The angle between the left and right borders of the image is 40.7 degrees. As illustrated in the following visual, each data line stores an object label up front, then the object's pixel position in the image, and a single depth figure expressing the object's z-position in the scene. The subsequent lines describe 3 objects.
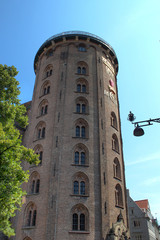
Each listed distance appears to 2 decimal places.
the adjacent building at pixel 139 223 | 48.03
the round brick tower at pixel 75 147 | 22.06
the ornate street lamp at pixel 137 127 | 11.11
